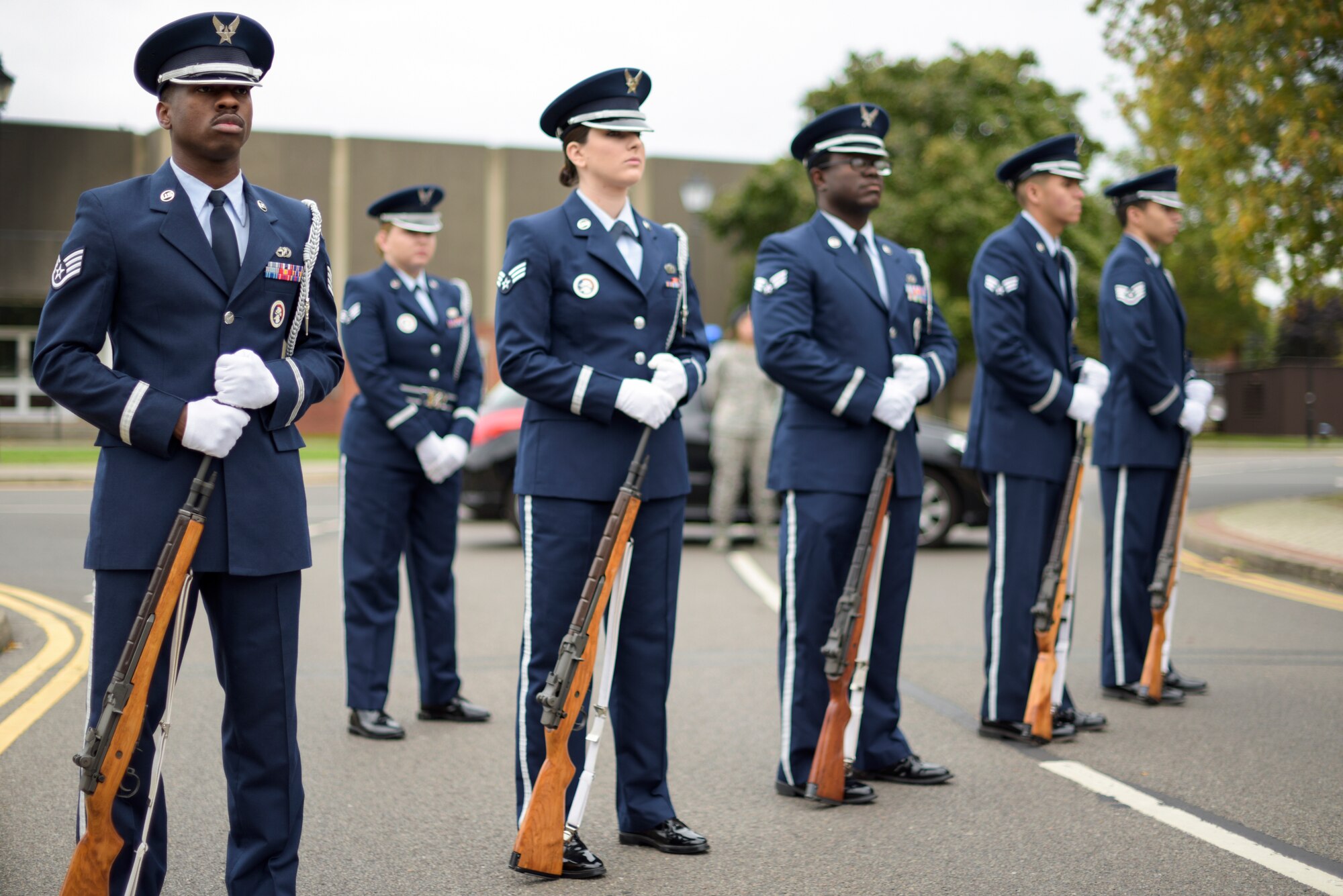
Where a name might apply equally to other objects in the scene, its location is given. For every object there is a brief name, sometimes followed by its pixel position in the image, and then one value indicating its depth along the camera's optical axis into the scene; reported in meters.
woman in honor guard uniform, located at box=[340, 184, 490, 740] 5.91
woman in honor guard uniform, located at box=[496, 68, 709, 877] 4.07
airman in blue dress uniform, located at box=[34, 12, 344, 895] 3.13
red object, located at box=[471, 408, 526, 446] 12.38
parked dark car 11.93
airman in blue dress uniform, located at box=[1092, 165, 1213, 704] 6.27
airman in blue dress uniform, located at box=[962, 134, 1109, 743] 5.50
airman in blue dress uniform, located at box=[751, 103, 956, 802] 4.75
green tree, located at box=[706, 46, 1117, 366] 30.47
